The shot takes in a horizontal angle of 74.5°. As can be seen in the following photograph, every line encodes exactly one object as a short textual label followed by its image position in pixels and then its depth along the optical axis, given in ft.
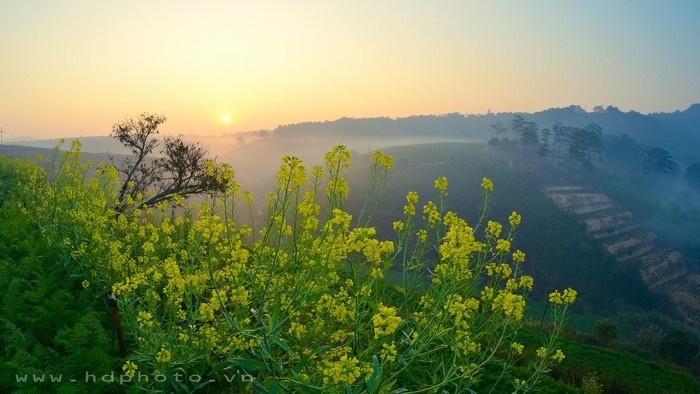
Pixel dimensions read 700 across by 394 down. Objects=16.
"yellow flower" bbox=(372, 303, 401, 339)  11.23
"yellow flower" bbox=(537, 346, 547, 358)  18.71
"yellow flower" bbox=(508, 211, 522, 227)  20.96
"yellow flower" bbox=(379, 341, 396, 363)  11.97
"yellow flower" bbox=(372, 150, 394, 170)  15.85
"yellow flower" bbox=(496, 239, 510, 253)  20.21
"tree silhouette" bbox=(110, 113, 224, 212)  55.72
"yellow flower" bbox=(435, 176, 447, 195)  20.92
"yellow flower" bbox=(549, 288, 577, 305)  19.45
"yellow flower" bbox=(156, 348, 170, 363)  15.16
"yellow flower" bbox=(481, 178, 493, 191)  20.54
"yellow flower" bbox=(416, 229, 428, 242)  20.18
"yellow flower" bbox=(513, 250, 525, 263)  22.12
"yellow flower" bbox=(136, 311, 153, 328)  15.25
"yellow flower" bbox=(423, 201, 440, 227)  20.48
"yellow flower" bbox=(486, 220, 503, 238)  20.22
